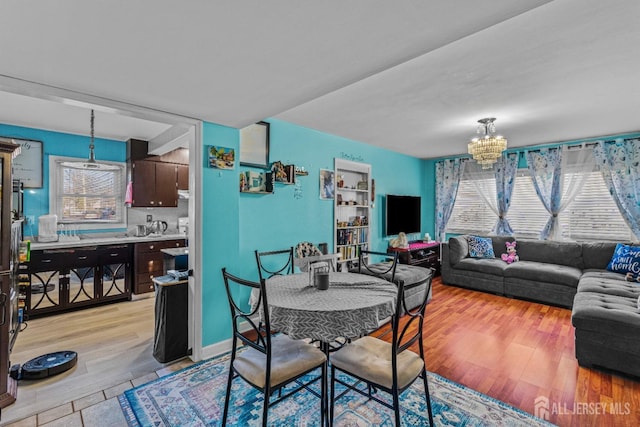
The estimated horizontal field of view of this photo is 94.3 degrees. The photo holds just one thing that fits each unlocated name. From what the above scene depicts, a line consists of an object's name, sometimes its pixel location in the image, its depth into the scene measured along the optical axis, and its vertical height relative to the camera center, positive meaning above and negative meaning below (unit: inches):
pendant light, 151.4 +28.4
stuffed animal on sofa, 192.6 -28.3
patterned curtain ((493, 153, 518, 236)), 211.6 +19.9
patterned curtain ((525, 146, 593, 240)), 186.7 +22.9
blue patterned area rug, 73.9 -51.8
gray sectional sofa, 96.0 -34.8
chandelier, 138.6 +31.4
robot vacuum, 91.7 -48.6
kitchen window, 166.4 +12.2
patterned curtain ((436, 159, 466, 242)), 239.1 +19.6
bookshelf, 179.5 +2.2
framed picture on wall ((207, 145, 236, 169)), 108.0 +21.0
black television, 213.5 -1.4
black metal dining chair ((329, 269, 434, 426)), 61.3 -34.3
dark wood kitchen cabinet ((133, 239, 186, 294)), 170.2 -29.1
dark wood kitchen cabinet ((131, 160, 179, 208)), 182.4 +19.1
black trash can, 103.6 -38.3
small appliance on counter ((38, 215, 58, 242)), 153.3 -7.8
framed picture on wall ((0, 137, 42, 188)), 153.8 +26.2
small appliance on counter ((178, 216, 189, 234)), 203.2 -7.6
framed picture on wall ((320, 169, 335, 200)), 166.4 +16.2
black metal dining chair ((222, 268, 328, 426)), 62.0 -33.9
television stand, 201.2 -30.2
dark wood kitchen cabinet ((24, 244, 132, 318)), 141.3 -32.7
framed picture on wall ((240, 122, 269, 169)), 132.0 +30.9
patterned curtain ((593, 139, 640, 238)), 168.4 +22.4
